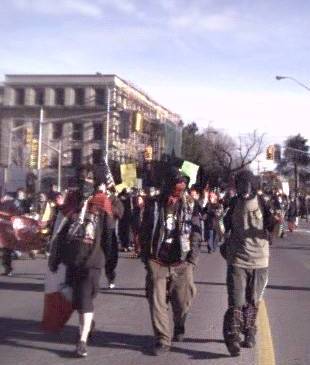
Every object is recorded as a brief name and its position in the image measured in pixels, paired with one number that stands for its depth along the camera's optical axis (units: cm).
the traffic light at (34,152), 4032
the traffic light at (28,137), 3998
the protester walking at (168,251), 710
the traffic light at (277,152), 4869
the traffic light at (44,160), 6562
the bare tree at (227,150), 7885
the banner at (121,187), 2073
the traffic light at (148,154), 4083
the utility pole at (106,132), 6695
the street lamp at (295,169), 9196
